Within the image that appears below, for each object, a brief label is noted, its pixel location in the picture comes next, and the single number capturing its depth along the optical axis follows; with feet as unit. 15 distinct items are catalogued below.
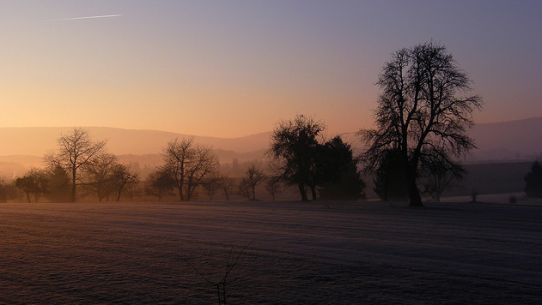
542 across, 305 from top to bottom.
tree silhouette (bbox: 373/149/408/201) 109.50
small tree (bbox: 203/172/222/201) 228.22
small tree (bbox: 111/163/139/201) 237.86
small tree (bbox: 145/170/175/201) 237.45
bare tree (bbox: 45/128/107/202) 207.82
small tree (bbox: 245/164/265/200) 272.02
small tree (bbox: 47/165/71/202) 216.19
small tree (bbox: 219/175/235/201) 338.32
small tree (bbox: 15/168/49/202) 215.72
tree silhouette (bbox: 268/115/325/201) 176.35
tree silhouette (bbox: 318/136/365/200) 178.09
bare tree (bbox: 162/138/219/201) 229.25
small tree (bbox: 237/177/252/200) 330.05
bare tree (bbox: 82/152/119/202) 214.69
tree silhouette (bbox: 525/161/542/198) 265.54
